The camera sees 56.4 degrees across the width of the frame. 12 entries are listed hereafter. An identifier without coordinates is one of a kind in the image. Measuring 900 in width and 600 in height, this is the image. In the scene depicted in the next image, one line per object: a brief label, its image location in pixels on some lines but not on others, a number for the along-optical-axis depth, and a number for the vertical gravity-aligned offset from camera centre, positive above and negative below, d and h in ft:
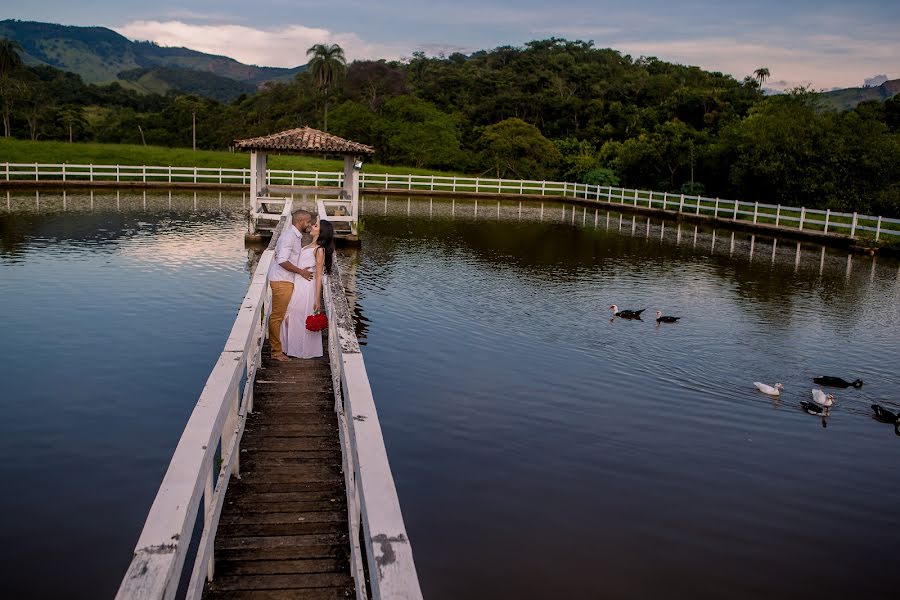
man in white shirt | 29.12 -3.59
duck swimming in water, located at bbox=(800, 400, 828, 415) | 35.40 -9.06
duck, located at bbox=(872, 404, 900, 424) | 34.94 -9.09
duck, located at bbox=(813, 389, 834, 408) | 35.58 -8.66
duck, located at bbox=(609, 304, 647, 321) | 51.85 -8.05
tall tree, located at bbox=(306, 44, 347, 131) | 273.95 +33.91
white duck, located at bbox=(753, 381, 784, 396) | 37.10 -8.75
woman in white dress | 29.68 -4.89
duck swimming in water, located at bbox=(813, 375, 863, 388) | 38.60 -8.62
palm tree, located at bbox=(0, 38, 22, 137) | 253.44 +25.57
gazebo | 82.99 +0.19
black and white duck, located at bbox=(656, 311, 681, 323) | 51.08 -8.07
